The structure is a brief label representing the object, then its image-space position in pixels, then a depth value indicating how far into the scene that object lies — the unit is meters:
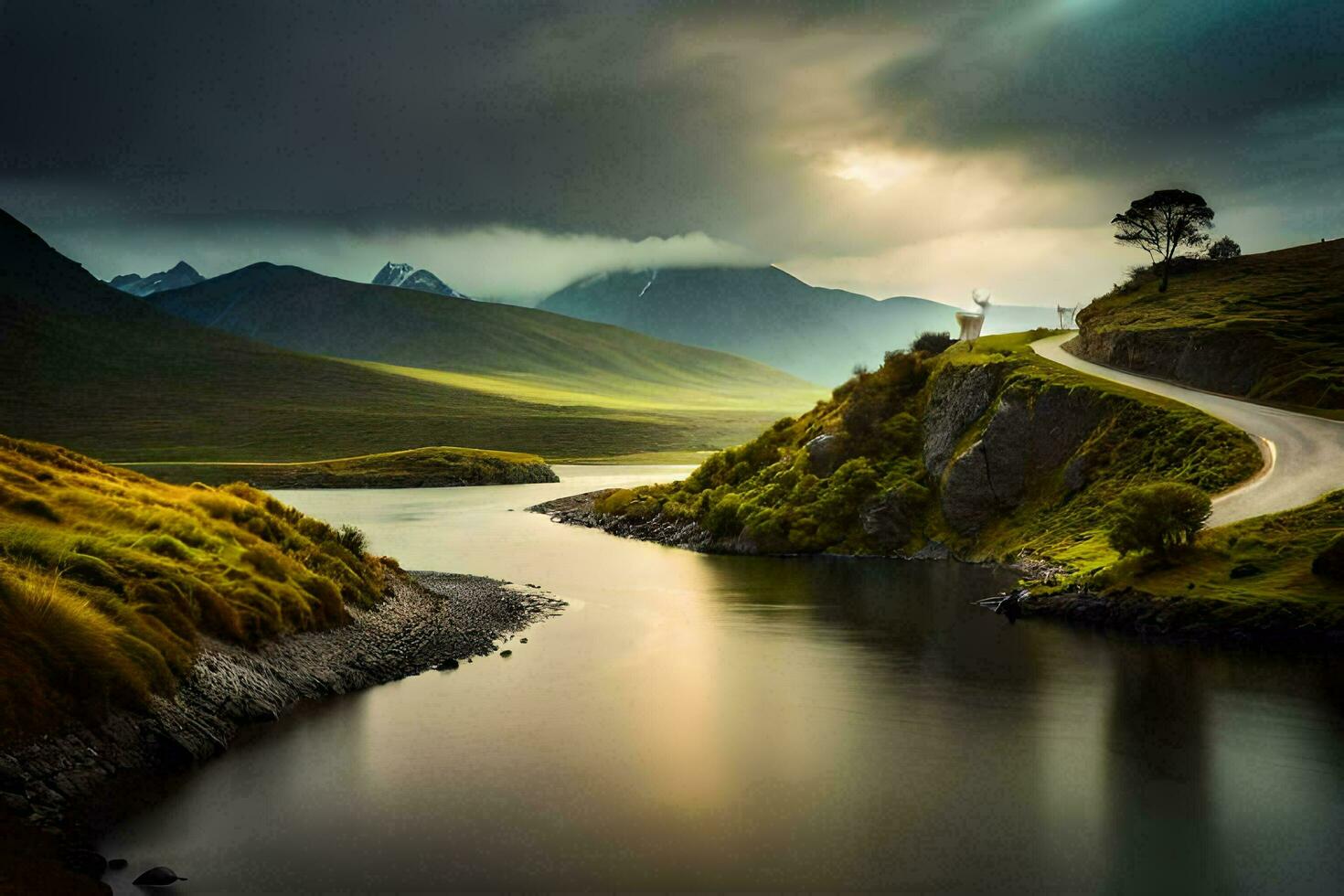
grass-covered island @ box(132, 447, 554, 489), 149.62
